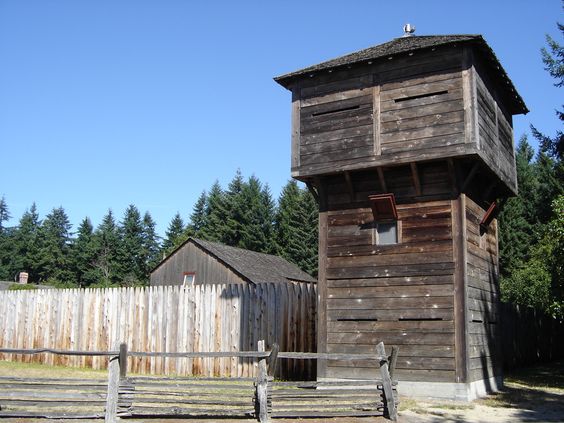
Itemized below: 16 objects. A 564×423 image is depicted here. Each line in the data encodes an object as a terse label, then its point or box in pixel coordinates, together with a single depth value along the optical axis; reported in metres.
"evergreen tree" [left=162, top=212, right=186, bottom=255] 86.94
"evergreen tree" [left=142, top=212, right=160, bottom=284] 89.81
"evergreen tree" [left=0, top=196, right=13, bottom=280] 98.56
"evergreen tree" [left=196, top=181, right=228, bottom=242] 75.88
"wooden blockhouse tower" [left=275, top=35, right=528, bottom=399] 13.56
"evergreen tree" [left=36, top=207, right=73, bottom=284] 91.69
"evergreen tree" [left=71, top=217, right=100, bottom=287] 87.81
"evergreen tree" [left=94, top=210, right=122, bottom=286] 87.06
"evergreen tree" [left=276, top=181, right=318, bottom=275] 66.81
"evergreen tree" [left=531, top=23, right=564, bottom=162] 24.81
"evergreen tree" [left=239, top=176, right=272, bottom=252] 73.56
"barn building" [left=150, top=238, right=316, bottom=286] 36.02
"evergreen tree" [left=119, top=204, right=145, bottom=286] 87.94
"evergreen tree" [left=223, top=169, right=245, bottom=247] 75.81
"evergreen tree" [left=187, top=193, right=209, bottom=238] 84.75
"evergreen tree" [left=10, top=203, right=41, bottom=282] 96.50
